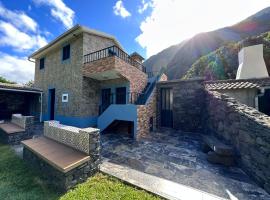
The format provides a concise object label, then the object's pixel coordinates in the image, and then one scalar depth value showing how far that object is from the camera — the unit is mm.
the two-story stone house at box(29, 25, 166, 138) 7715
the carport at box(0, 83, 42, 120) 12117
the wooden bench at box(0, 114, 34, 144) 6481
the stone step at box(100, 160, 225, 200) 2799
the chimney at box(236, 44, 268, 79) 9926
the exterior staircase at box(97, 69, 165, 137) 6969
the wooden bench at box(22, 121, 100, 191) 3311
